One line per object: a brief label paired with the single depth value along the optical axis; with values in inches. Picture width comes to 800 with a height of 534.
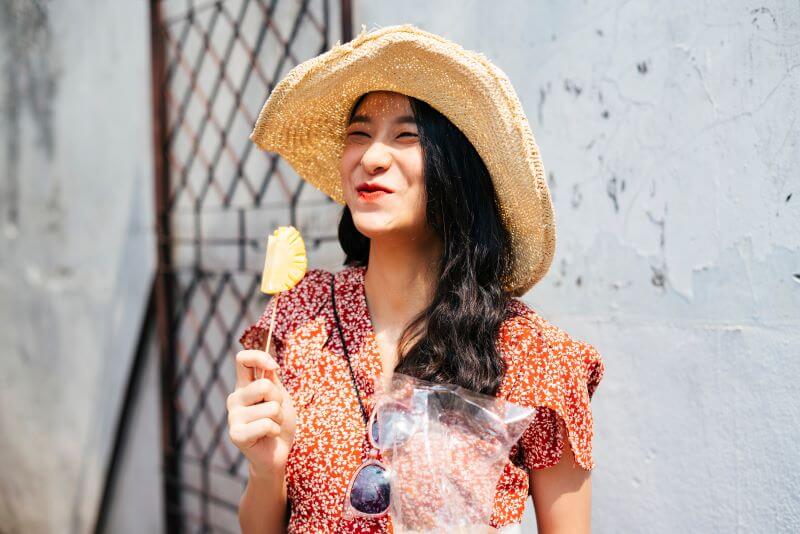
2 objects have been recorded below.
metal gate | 124.6
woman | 56.5
